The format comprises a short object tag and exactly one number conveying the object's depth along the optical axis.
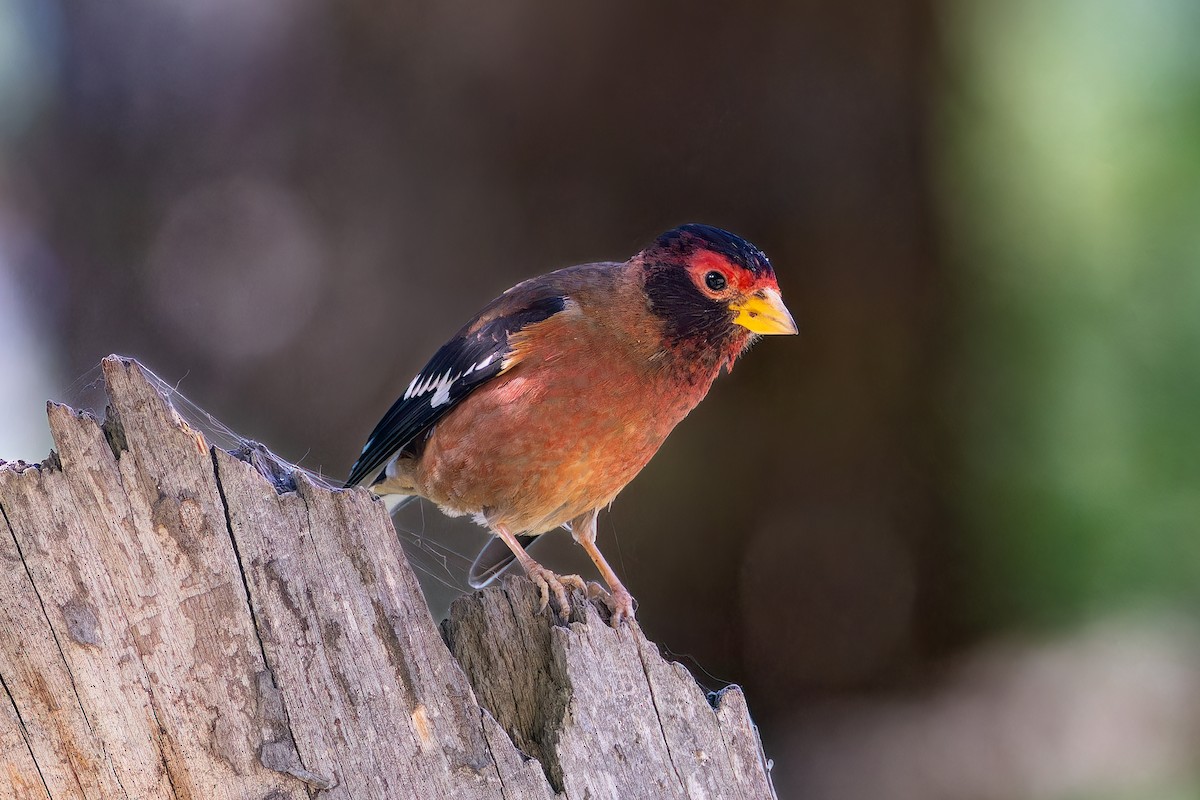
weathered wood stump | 4.22
